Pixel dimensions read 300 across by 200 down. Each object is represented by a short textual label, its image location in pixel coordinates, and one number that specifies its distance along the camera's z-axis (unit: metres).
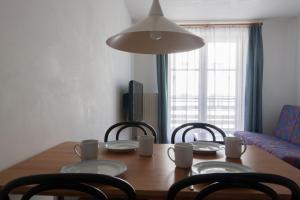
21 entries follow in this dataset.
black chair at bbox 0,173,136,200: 0.67
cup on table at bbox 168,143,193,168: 1.10
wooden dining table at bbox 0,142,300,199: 0.83
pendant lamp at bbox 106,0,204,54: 1.13
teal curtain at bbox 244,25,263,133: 4.17
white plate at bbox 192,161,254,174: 1.04
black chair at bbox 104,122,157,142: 1.89
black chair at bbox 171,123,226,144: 1.95
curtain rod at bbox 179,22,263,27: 4.21
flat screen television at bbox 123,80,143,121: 2.89
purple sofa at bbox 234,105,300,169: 2.85
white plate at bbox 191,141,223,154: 1.40
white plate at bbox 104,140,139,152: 1.43
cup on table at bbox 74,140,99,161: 1.18
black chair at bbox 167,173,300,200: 0.70
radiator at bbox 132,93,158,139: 4.25
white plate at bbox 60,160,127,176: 1.00
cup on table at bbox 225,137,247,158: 1.29
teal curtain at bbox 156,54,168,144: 4.23
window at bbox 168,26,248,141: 4.32
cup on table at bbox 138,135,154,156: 1.33
